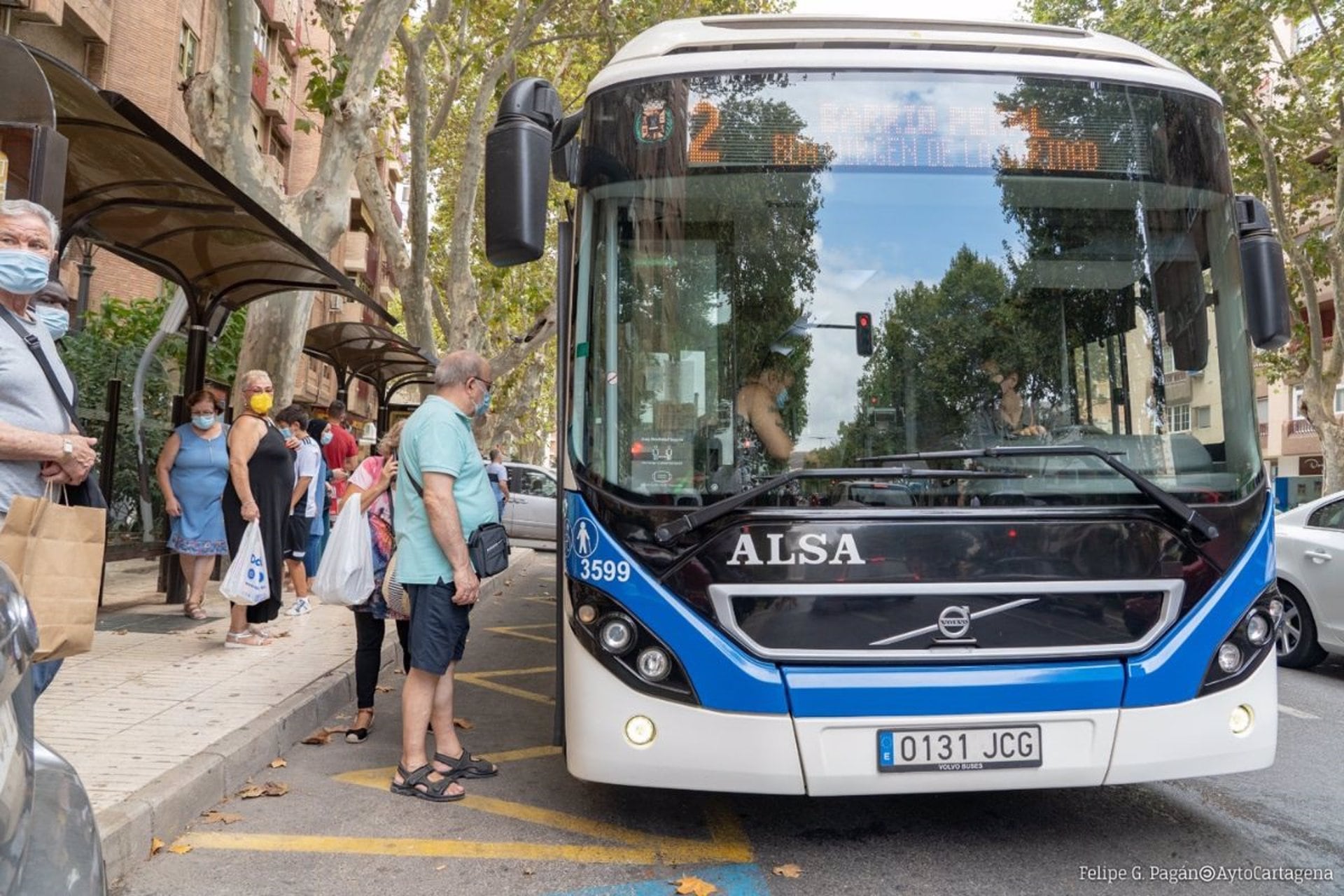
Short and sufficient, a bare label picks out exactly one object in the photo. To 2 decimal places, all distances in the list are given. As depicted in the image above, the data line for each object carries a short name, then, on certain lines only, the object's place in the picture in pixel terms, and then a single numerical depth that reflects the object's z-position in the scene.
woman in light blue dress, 7.98
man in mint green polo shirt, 4.35
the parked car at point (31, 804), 1.46
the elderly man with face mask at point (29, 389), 3.31
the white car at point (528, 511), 21.16
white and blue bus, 3.56
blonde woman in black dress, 7.27
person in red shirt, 11.93
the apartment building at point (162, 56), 16.72
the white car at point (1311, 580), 7.54
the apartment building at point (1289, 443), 35.91
